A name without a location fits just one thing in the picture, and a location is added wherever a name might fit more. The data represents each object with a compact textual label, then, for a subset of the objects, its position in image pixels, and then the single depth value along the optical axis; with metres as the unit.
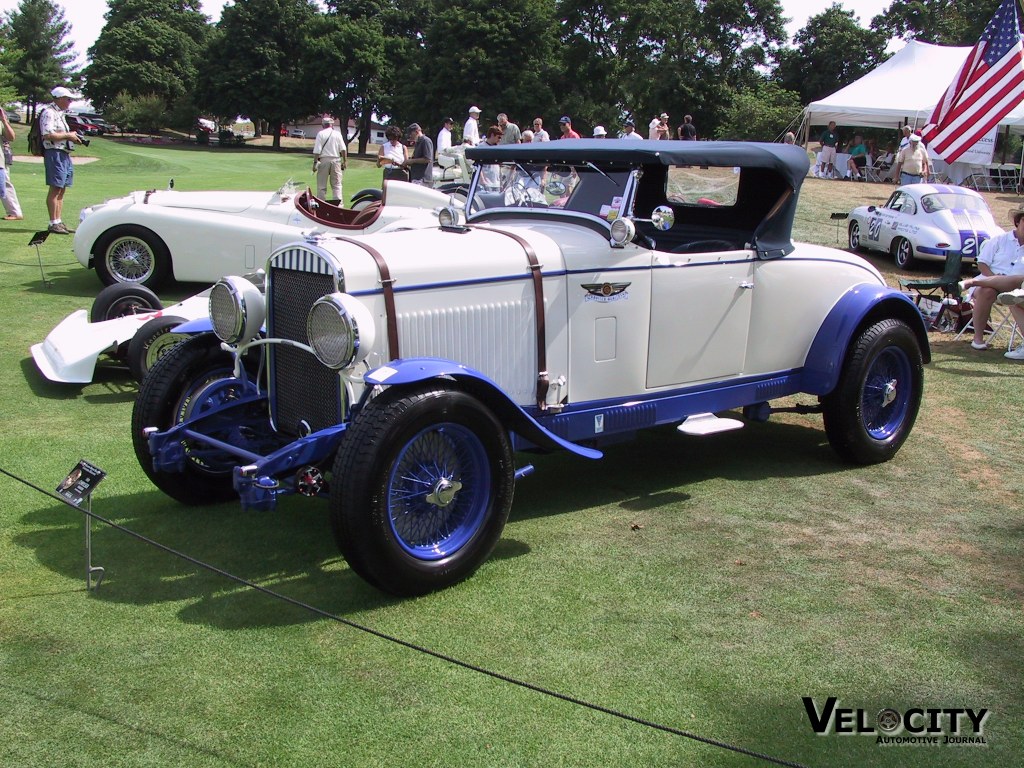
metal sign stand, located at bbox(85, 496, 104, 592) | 3.95
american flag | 15.29
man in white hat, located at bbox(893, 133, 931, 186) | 17.62
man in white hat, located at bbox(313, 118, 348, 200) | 16.47
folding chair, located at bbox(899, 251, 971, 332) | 10.12
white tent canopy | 27.62
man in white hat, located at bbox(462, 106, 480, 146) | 20.31
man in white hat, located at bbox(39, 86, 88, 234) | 12.84
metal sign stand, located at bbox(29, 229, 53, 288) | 9.72
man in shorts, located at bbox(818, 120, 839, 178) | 28.77
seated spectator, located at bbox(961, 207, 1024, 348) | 9.40
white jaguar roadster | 10.09
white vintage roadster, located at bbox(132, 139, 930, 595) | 4.11
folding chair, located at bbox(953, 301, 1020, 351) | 9.66
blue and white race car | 13.63
